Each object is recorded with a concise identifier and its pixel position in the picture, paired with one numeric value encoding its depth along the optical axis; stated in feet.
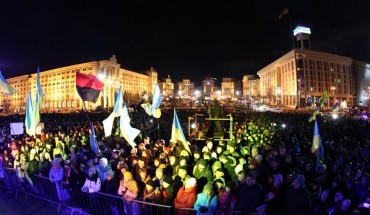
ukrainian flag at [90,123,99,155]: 34.75
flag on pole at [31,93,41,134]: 39.21
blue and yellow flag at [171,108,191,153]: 34.22
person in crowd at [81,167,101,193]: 23.75
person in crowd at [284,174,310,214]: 18.11
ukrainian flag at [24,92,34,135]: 39.75
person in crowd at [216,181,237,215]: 18.92
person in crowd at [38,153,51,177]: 29.22
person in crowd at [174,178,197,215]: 19.72
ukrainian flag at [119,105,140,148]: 34.38
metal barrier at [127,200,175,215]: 20.56
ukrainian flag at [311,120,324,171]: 30.28
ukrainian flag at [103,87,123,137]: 36.42
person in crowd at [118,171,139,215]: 21.33
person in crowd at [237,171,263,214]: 18.56
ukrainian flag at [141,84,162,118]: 45.78
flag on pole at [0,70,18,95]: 40.01
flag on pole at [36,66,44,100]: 42.46
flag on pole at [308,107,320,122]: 54.29
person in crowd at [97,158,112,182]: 25.13
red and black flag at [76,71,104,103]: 35.40
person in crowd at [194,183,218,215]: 18.69
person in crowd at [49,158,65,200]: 26.80
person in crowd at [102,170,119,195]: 23.11
